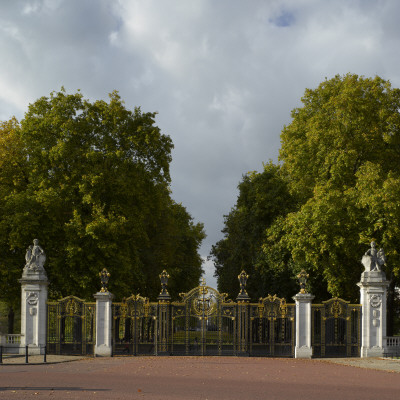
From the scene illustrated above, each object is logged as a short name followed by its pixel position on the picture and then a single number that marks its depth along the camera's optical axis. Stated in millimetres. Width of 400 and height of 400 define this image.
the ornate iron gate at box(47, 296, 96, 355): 28938
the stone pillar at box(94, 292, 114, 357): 28562
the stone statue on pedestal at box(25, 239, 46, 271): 29094
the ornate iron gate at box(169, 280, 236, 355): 28859
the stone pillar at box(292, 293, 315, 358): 28406
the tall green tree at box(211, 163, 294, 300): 41594
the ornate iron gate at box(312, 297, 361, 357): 28562
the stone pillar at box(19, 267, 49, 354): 28625
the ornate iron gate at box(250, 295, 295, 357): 28641
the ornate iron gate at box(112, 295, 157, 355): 28906
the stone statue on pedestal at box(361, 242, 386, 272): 29016
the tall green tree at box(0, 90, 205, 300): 34844
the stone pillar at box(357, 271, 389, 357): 28359
